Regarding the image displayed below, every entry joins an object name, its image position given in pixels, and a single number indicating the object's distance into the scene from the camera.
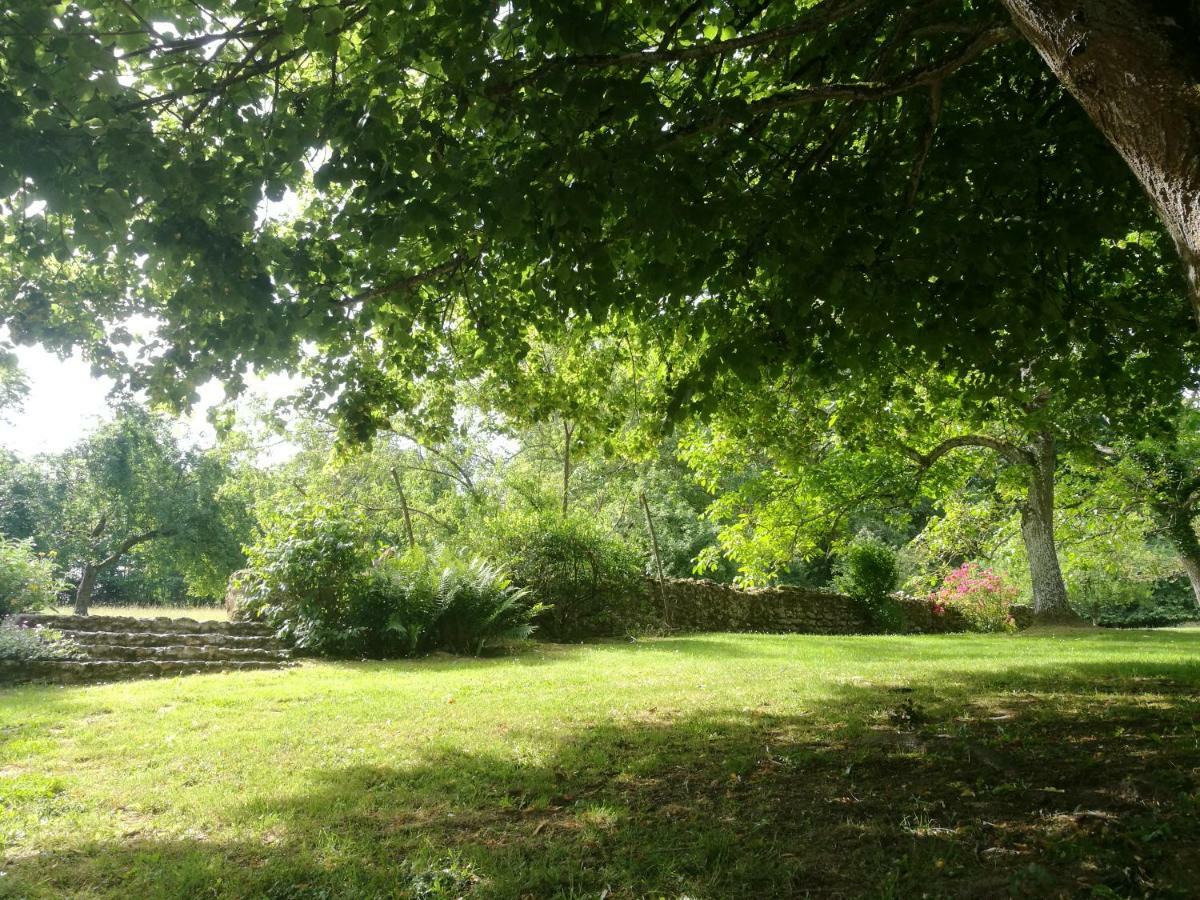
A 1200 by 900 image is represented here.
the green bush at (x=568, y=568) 15.37
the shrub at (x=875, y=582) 20.30
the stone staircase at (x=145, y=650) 9.26
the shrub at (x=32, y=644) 9.12
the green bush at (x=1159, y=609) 33.91
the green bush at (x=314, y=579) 11.82
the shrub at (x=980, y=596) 19.52
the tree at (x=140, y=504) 33.09
